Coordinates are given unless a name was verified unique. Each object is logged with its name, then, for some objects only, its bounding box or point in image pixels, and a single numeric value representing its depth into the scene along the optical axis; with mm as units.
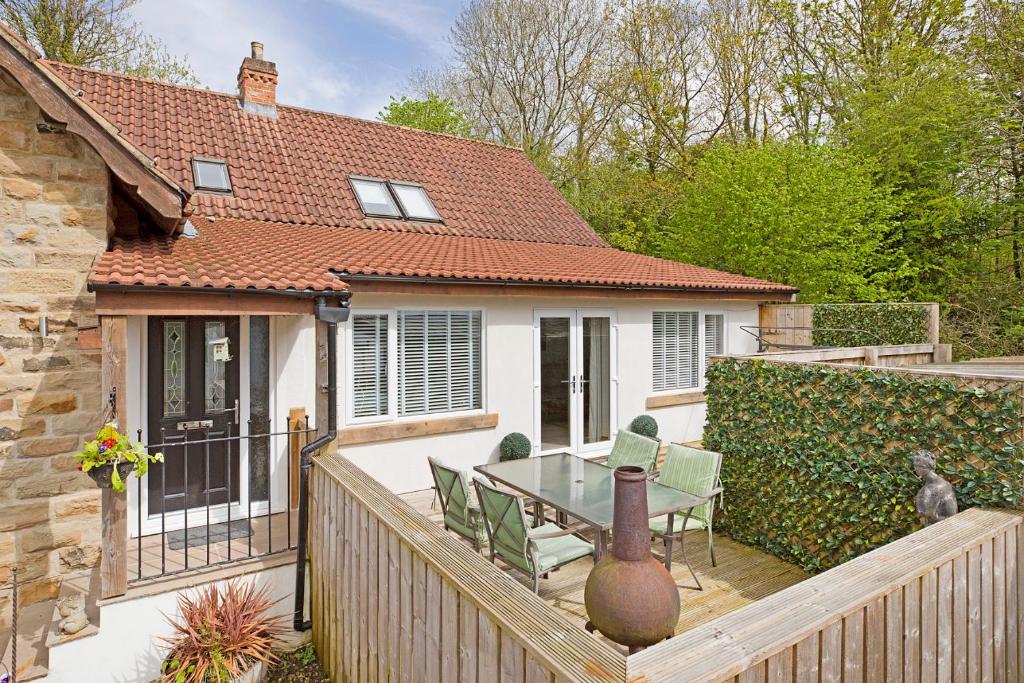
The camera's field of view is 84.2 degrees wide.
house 4766
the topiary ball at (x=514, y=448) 8133
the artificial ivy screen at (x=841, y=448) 4125
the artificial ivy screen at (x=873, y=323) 11664
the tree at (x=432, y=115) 21500
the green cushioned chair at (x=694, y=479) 5508
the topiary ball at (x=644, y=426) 9375
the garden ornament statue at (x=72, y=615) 3967
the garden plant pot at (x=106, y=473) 3912
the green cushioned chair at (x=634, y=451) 6332
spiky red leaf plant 3939
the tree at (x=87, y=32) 14867
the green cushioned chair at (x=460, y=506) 5160
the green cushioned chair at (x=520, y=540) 4438
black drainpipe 4742
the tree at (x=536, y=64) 20719
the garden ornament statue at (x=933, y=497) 4094
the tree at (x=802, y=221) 14664
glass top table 4875
